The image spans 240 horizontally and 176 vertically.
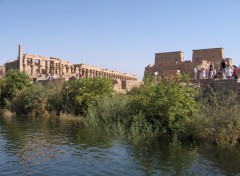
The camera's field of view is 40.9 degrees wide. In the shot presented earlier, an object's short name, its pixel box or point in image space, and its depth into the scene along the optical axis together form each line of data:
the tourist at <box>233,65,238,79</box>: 18.90
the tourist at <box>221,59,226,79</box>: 20.85
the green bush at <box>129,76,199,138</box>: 15.35
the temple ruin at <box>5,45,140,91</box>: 51.15
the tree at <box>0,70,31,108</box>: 35.16
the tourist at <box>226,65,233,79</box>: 20.58
